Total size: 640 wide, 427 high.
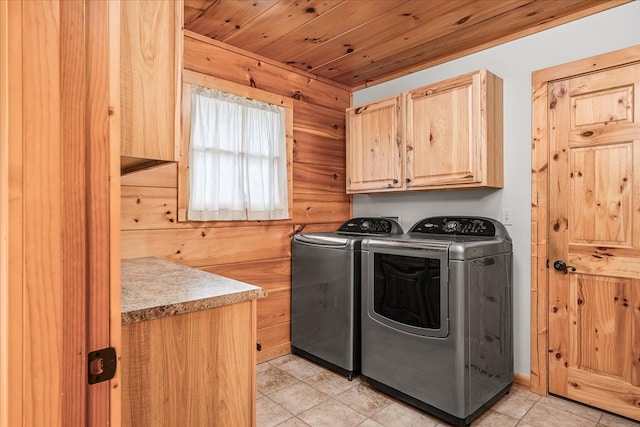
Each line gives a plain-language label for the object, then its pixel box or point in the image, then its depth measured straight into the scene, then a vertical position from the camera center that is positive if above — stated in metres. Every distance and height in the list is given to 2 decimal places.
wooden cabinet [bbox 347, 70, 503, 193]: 2.46 +0.55
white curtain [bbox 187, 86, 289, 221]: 2.60 +0.41
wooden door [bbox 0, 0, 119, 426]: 0.53 +0.01
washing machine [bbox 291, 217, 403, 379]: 2.67 -0.61
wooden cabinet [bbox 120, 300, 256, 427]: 1.08 -0.48
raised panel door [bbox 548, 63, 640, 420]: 2.14 -0.15
